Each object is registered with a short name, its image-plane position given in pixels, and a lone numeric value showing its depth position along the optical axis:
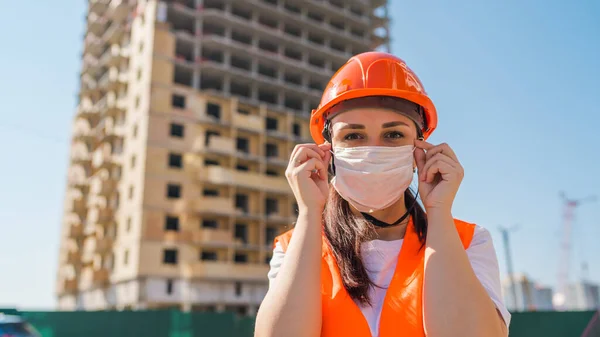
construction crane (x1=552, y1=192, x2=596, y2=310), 54.66
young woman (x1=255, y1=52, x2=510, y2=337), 1.65
